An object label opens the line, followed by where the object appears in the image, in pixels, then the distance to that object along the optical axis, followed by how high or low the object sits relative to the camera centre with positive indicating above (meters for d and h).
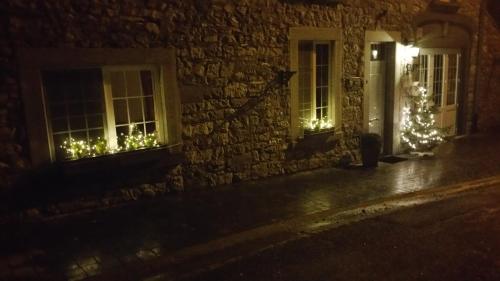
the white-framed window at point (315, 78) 8.95 -0.05
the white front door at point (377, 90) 10.55 -0.43
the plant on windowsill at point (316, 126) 9.36 -1.15
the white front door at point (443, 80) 11.95 -0.28
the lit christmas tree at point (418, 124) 11.08 -1.40
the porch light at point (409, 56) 10.77 +0.43
